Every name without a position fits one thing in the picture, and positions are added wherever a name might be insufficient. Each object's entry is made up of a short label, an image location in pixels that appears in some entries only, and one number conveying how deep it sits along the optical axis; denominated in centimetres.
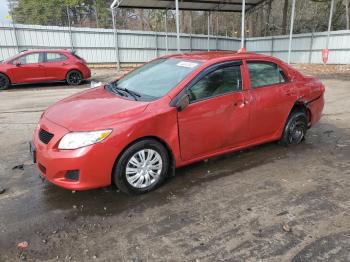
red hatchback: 1272
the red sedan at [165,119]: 356
